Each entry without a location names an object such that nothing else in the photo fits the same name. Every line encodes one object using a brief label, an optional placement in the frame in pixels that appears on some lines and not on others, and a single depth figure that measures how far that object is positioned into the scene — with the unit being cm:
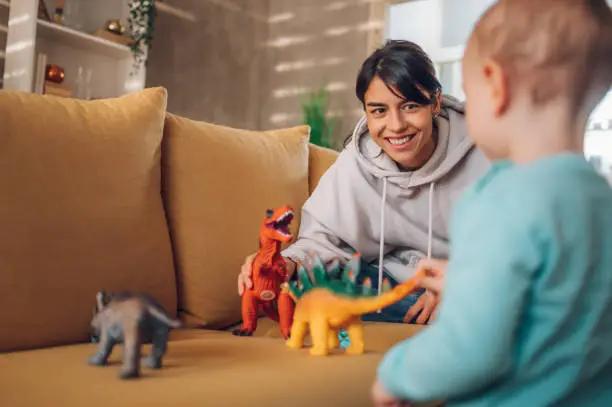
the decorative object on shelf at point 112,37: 306
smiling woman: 136
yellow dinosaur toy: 98
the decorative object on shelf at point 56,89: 279
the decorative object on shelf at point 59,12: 297
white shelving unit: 268
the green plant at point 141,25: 315
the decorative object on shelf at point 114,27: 311
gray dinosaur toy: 82
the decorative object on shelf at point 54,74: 283
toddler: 53
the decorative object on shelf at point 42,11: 277
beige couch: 83
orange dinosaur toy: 110
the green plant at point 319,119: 375
